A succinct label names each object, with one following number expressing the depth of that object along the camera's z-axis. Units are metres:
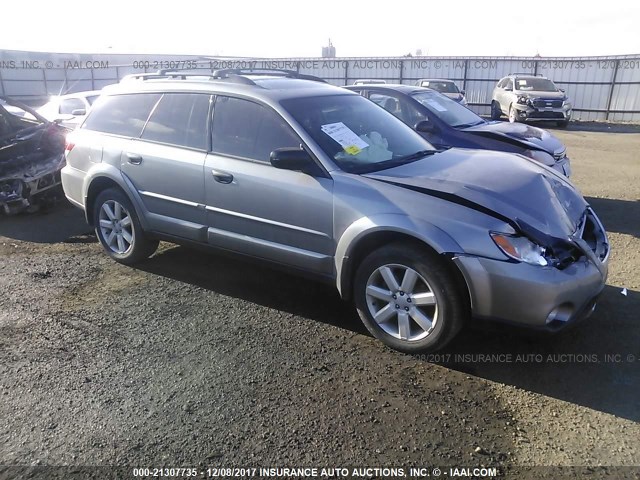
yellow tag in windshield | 3.96
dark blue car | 6.82
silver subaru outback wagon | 3.24
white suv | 17.67
